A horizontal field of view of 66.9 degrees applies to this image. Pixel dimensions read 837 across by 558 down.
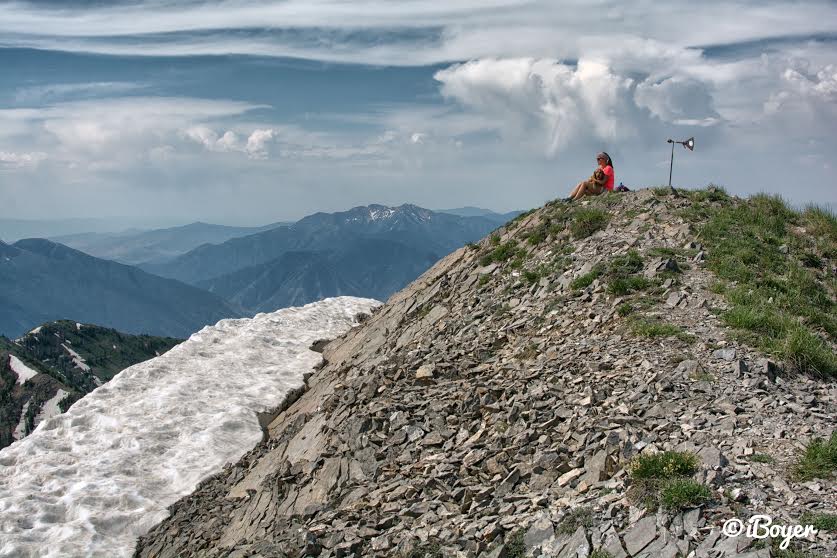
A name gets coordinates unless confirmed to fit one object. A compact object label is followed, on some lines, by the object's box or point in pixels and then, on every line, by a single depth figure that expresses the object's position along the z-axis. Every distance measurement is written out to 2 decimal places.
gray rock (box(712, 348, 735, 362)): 13.07
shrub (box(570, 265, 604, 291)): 18.66
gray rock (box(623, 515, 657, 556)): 8.79
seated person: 26.14
